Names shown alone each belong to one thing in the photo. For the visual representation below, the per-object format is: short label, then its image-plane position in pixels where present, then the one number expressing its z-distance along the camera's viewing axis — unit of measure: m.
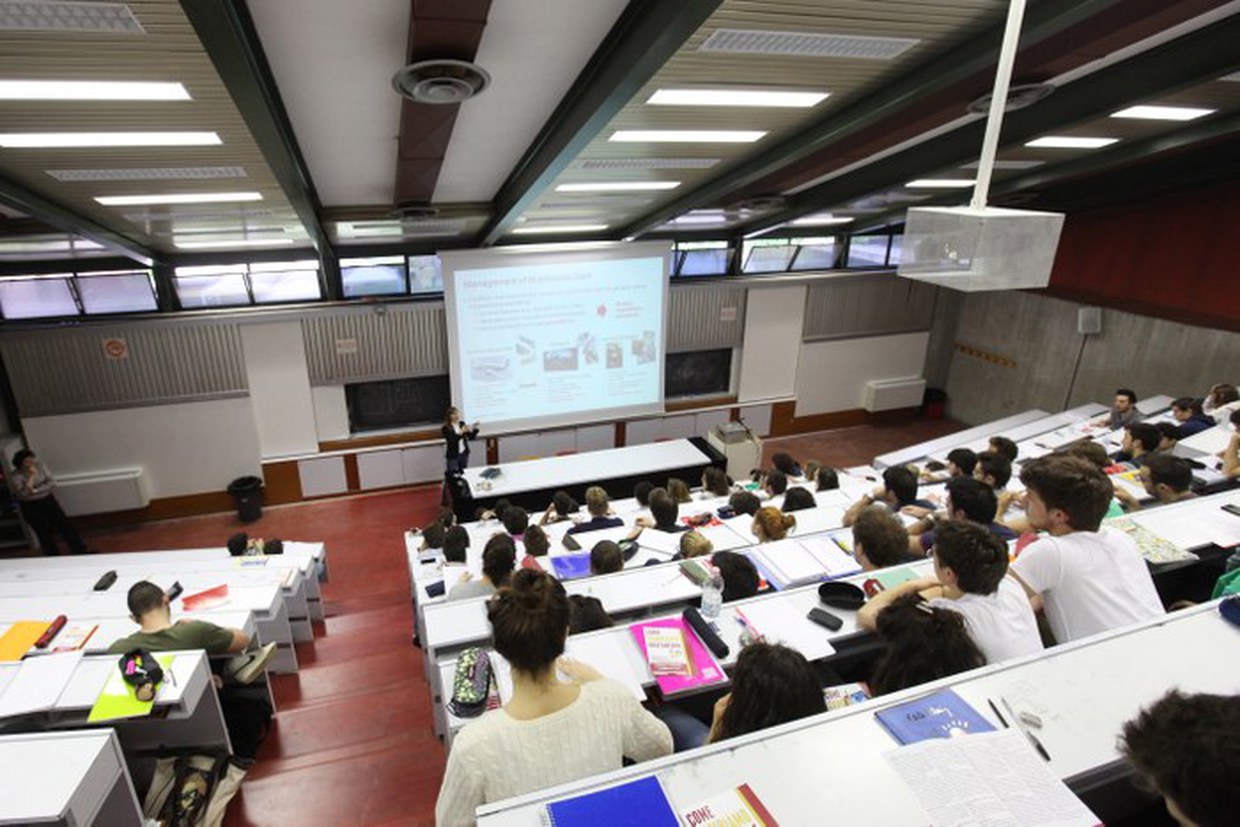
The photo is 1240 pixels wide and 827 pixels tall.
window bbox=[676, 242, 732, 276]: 9.77
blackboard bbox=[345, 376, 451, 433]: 8.74
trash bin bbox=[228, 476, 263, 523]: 7.88
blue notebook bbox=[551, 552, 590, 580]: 4.39
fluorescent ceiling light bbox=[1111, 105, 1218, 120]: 5.20
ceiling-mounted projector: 2.42
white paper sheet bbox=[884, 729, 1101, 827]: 1.62
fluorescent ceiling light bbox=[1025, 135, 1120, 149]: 5.89
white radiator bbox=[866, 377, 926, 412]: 11.04
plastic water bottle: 2.95
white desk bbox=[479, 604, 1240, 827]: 1.70
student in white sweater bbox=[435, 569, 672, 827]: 1.74
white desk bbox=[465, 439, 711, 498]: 7.48
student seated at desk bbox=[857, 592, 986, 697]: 2.19
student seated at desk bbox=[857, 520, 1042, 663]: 2.34
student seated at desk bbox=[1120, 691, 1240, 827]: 1.29
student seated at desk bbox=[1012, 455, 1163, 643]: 2.51
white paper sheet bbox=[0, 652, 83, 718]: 2.91
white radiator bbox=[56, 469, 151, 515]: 7.46
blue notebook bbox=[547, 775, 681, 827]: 1.63
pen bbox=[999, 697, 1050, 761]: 1.89
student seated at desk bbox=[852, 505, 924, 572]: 3.29
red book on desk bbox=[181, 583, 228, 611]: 4.18
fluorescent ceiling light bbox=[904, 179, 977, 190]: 7.41
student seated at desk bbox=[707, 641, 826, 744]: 1.94
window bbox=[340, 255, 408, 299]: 8.31
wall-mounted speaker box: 8.93
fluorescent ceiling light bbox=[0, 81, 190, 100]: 2.83
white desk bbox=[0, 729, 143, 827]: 2.31
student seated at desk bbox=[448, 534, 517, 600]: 3.88
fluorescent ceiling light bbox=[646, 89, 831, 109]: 3.87
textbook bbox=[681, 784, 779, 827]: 1.64
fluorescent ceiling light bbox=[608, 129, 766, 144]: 4.48
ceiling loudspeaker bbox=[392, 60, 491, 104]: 2.89
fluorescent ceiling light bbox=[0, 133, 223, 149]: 3.39
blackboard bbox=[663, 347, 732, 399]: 10.30
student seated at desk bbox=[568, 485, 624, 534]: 5.39
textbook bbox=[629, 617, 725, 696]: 2.55
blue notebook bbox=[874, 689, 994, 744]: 1.88
